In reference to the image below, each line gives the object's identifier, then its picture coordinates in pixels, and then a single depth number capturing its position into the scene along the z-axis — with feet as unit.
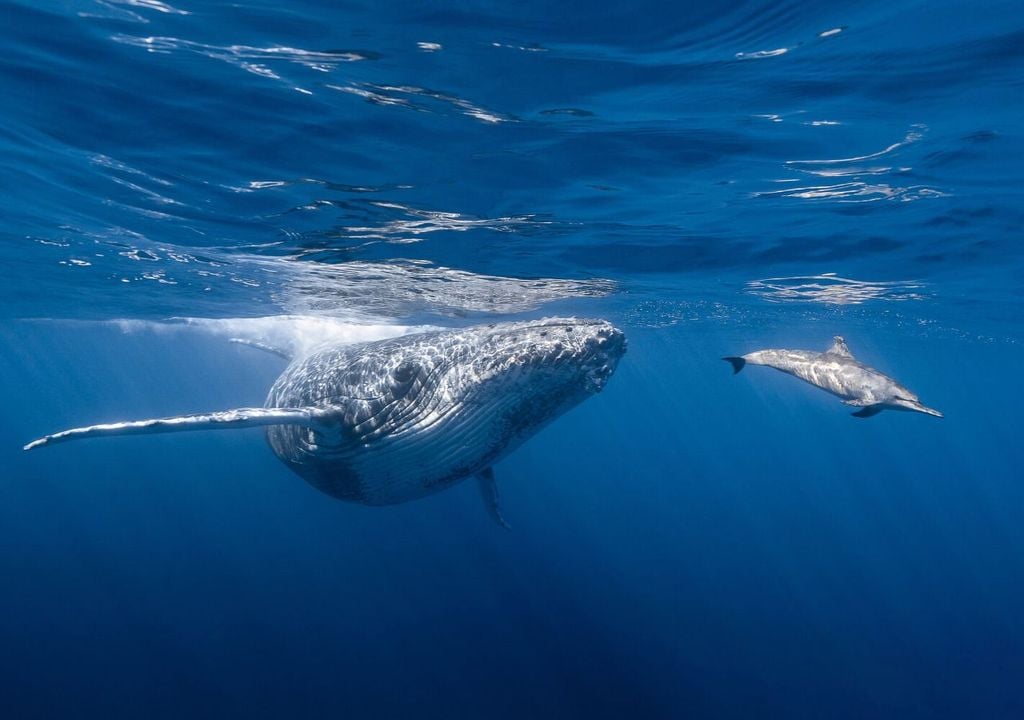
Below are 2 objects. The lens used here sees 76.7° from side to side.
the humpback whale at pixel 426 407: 22.50
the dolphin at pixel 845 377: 38.78
